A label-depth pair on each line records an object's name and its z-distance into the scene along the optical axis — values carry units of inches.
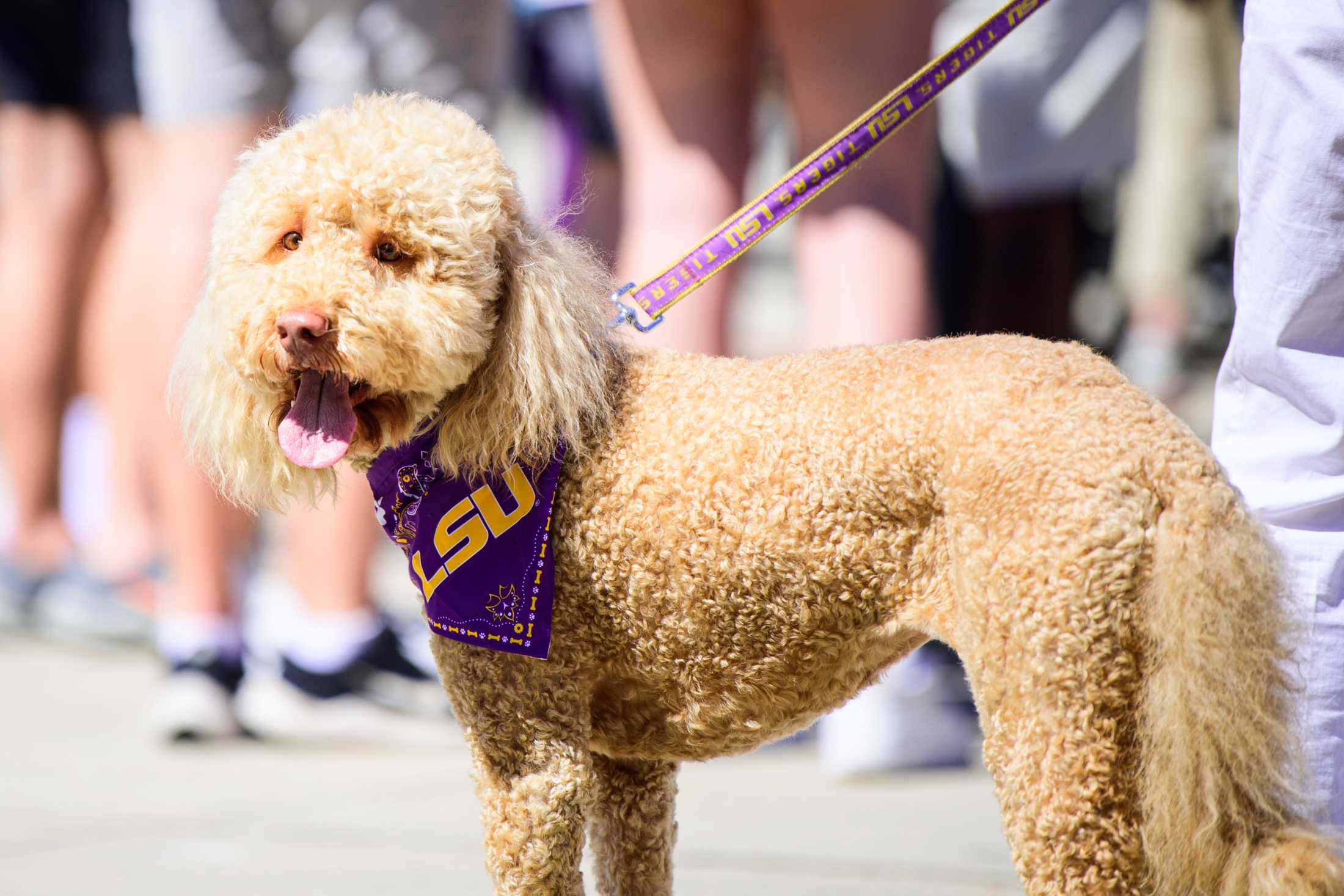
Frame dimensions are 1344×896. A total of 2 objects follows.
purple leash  169.4
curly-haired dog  158.5
